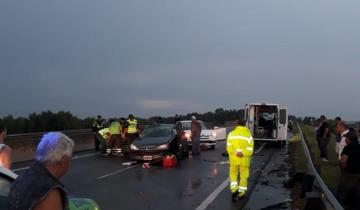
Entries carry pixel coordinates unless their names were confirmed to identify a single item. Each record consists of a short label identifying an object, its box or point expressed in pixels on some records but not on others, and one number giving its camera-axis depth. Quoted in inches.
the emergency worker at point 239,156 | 491.2
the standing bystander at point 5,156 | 244.4
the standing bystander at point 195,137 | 1021.4
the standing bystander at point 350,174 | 418.3
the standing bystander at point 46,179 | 148.2
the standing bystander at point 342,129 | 492.2
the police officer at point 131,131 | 975.6
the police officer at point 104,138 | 998.4
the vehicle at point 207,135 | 1162.6
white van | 1307.8
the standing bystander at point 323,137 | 853.8
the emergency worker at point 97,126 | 1068.5
